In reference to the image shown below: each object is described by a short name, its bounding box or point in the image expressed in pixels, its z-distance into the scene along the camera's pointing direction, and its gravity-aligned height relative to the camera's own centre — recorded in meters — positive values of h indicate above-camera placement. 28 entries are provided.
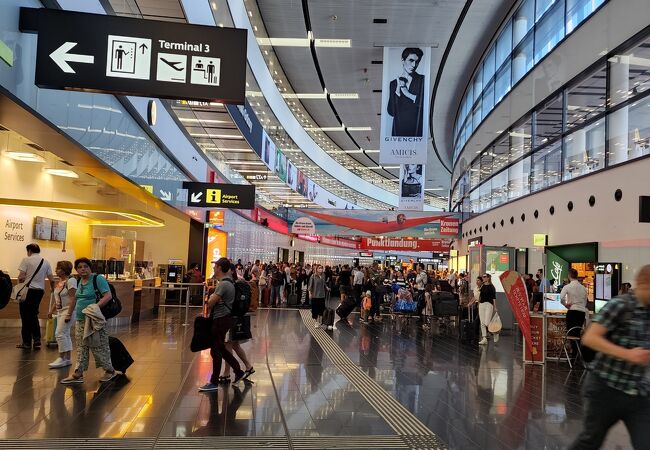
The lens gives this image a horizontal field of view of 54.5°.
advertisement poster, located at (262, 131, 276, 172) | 24.60 +4.35
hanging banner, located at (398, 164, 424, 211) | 30.94 +3.64
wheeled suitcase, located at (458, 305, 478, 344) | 13.61 -1.42
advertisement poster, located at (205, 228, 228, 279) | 22.15 +0.28
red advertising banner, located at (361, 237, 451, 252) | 37.19 +1.14
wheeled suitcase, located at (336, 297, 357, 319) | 16.78 -1.24
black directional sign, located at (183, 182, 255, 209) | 16.80 +1.63
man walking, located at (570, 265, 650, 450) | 3.32 -0.54
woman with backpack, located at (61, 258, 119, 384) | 7.50 -0.86
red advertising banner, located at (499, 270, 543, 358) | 10.30 -0.53
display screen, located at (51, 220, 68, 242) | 13.83 +0.44
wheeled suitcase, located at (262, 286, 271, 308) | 21.61 -1.31
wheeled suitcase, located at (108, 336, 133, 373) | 7.87 -1.31
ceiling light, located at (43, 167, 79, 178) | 12.88 +1.61
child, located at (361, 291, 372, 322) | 16.81 -1.10
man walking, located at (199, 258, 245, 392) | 7.41 -0.75
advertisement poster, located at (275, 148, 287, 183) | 28.67 +4.41
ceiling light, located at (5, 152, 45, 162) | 11.36 +1.67
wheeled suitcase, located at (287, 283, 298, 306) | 22.86 -1.47
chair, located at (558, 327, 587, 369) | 10.05 -1.12
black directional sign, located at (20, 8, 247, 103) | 5.79 +1.84
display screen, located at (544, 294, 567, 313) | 11.10 -0.63
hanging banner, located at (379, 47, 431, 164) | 17.34 +4.15
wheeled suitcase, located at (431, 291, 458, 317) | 15.62 -1.00
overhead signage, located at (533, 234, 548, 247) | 16.83 +0.76
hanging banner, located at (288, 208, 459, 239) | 34.00 +2.14
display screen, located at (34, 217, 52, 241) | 12.87 +0.43
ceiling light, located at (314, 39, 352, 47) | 22.62 +8.10
